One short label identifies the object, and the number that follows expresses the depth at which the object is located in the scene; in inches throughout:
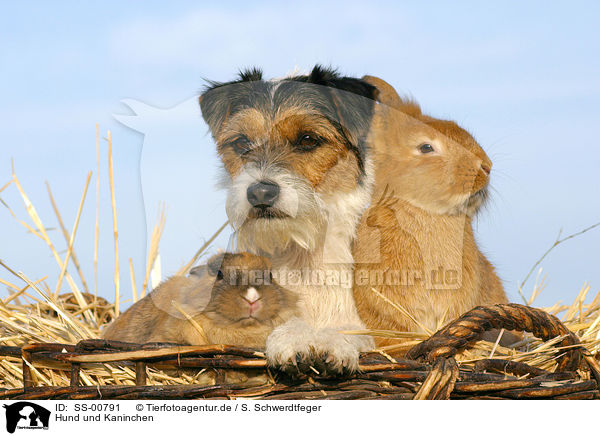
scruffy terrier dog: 122.2
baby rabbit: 121.6
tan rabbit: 130.3
